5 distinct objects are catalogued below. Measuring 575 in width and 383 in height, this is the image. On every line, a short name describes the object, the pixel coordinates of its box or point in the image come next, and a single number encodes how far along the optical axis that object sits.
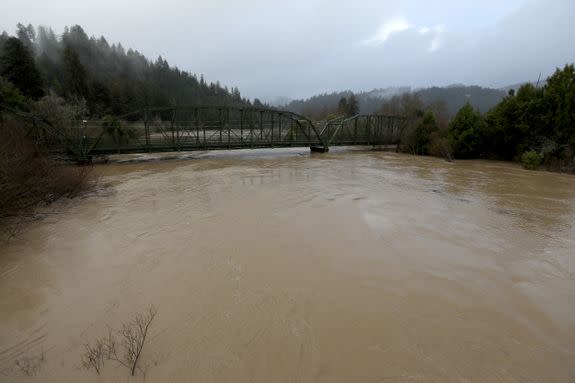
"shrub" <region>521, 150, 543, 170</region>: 27.08
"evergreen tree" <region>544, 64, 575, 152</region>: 26.72
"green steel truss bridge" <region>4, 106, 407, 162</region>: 27.58
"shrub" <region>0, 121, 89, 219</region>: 9.85
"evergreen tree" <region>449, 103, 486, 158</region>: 33.50
